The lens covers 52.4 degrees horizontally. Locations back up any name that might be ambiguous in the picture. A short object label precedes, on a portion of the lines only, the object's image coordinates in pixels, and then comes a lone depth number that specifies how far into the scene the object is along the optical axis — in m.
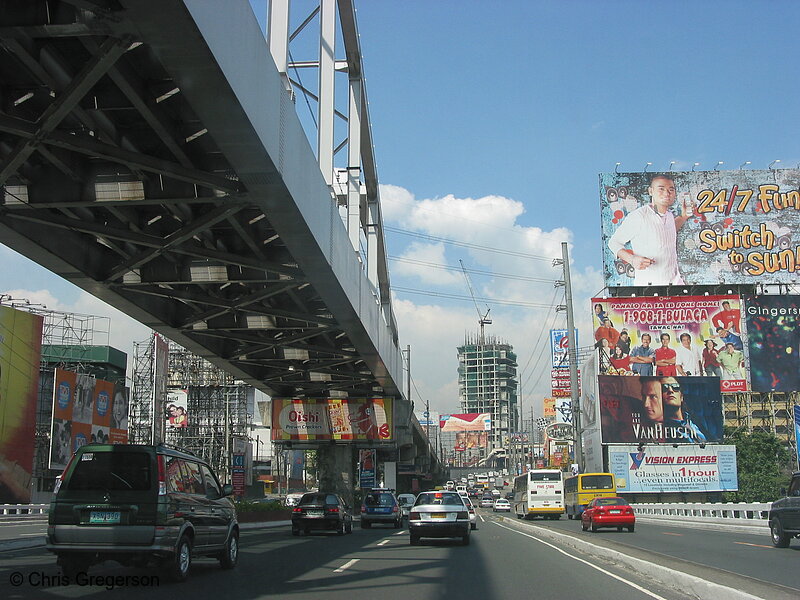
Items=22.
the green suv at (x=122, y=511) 10.78
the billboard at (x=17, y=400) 50.69
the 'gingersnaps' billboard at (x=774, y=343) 78.81
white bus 49.03
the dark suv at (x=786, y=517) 19.31
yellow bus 45.66
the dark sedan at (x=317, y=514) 27.14
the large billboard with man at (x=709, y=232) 80.81
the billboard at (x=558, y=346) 95.44
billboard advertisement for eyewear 64.81
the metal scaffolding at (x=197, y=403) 73.19
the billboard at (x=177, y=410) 74.75
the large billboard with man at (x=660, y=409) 66.69
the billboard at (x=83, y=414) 55.84
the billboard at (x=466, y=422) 180.88
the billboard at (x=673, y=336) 79.94
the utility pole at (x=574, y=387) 48.72
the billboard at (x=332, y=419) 48.06
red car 30.22
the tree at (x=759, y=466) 66.19
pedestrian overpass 10.47
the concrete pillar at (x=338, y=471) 50.09
